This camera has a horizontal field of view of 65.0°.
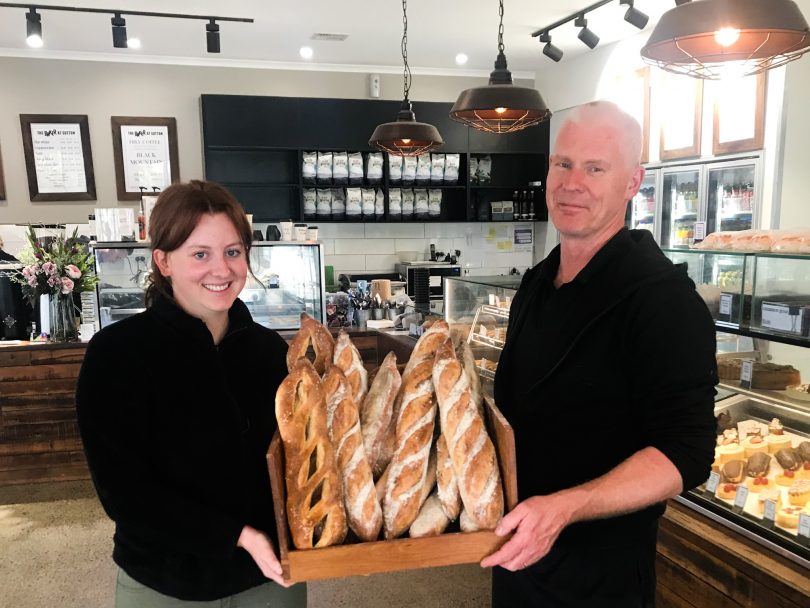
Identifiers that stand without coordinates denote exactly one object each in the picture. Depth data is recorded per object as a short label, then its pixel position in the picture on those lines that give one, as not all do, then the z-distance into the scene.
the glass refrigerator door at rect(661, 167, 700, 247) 4.88
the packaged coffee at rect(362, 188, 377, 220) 6.48
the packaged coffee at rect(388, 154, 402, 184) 6.47
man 1.04
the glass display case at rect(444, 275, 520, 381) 3.12
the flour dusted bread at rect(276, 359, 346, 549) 0.91
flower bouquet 3.85
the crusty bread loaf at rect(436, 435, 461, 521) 0.97
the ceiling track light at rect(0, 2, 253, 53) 4.38
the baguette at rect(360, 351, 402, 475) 1.01
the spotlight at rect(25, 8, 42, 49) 4.36
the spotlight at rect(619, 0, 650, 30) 4.41
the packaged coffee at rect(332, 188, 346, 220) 6.46
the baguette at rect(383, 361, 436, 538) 0.95
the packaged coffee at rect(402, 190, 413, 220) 6.68
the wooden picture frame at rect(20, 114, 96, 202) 5.82
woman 1.12
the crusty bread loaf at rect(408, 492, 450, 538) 0.95
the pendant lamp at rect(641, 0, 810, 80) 1.99
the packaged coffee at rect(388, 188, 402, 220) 6.59
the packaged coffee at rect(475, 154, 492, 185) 6.96
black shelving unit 6.11
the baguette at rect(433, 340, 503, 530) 0.94
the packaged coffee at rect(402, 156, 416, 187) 6.49
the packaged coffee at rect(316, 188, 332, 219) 6.41
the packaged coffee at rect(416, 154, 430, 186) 6.56
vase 3.98
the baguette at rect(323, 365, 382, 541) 0.94
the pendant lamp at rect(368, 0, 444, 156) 3.47
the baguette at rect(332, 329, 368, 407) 1.06
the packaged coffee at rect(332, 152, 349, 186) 6.35
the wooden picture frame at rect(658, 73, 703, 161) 4.81
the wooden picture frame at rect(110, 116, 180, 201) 6.01
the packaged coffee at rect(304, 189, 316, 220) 6.43
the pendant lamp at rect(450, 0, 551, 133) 2.89
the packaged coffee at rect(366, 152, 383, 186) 6.44
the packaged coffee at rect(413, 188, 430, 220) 6.71
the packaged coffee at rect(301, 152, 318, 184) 6.28
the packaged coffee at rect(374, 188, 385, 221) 6.57
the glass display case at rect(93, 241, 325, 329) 4.29
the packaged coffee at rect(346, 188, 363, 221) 6.43
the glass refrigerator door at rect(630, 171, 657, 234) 5.30
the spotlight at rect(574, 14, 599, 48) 4.86
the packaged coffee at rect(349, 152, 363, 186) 6.38
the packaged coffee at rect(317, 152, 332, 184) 6.29
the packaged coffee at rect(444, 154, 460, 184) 6.66
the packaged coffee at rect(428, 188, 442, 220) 6.76
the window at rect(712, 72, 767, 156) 4.33
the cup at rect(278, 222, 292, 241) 4.60
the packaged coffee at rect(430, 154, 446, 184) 6.62
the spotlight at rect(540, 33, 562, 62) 5.39
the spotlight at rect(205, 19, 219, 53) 4.69
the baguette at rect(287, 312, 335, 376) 1.09
